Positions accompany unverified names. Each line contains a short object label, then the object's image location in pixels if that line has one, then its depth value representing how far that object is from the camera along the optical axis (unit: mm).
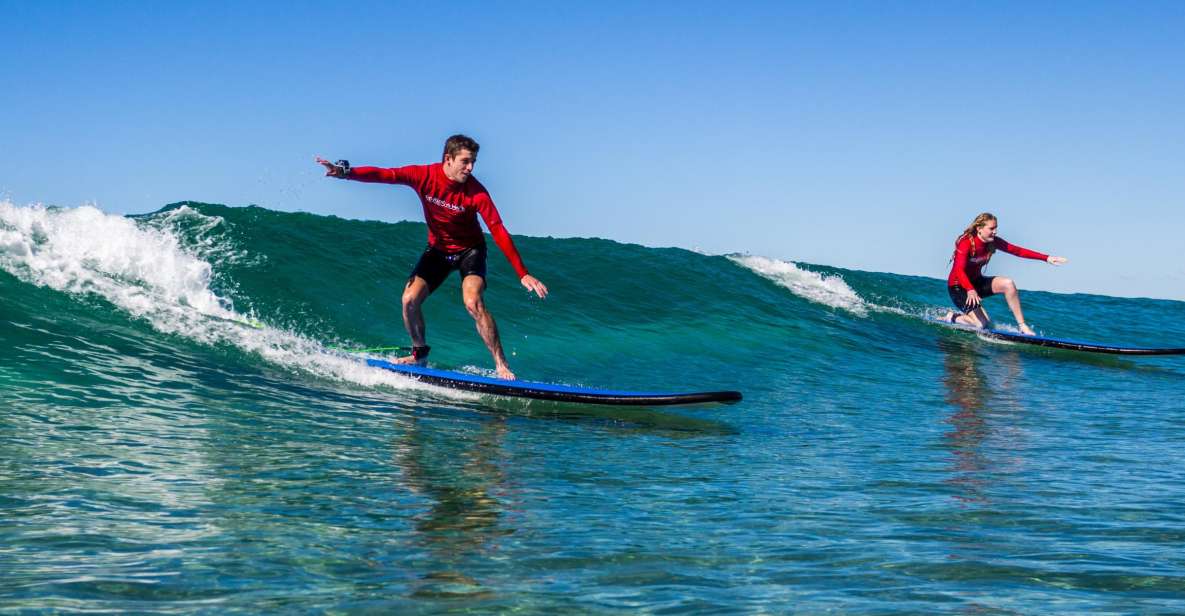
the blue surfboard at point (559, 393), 7829
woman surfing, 14523
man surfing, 7934
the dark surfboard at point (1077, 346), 14348
